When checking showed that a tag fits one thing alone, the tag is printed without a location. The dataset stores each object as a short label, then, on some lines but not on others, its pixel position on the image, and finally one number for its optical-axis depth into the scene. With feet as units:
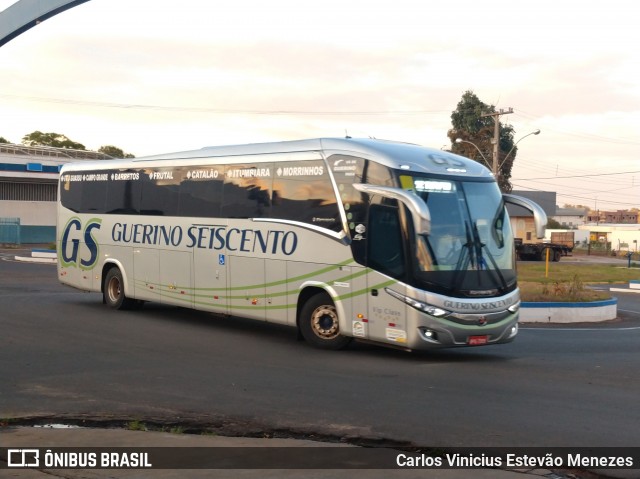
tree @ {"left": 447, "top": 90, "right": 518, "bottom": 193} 253.03
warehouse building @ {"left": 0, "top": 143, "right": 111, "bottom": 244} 200.23
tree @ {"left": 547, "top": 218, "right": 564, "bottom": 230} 410.54
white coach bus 43.91
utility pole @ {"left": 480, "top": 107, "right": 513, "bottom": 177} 150.08
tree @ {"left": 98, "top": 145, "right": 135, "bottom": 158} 380.95
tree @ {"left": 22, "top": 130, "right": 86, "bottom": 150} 382.22
